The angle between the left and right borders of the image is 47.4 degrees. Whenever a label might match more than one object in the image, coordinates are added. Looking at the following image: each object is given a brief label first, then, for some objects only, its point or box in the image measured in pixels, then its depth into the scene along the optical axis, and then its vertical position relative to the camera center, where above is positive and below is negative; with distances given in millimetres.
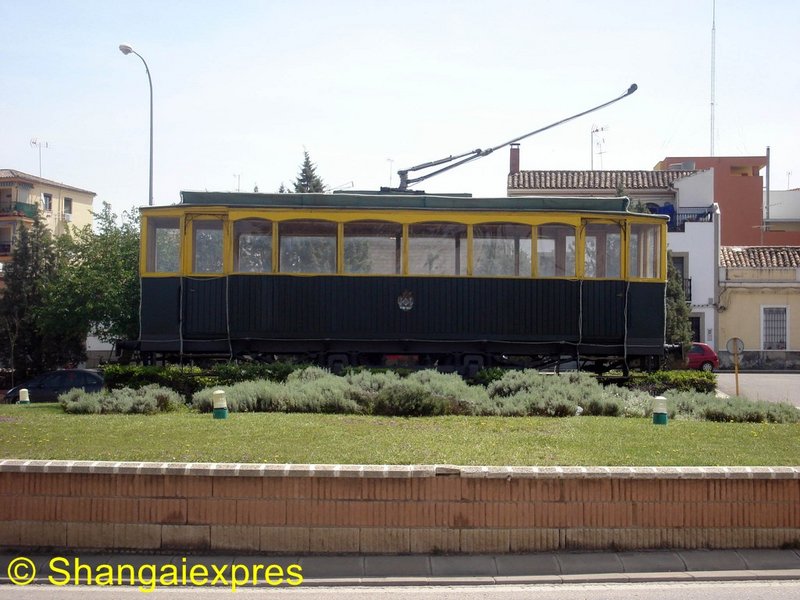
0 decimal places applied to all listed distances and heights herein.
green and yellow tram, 16984 +696
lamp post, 28050 +7977
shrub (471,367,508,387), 15758 -1117
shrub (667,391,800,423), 12812 -1368
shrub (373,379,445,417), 12844 -1313
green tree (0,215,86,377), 37000 -848
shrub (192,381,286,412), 13273 -1338
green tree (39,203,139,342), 30734 +645
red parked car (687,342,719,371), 34781 -1604
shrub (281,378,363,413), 13086 -1285
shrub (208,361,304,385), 15805 -1128
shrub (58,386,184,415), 13680 -1463
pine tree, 48781 +7041
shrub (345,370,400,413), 13188 -1137
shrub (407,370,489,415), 13031 -1210
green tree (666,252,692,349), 32812 +33
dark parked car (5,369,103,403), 25094 -2167
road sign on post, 20578 -695
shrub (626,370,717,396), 16219 -1226
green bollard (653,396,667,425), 12125 -1299
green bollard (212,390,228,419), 12258 -1330
